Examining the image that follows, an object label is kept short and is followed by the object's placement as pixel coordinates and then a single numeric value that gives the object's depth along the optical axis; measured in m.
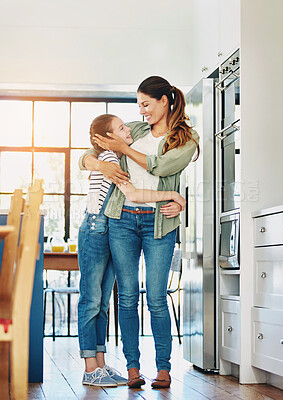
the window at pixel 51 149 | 6.65
